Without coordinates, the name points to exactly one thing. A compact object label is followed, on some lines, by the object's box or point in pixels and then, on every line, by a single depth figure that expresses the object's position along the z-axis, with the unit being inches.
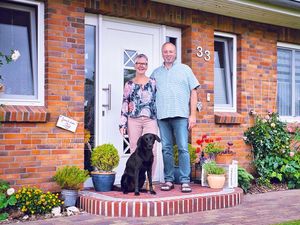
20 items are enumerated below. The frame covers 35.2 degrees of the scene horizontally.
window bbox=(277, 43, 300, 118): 363.3
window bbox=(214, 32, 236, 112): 327.6
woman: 244.1
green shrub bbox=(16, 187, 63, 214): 213.8
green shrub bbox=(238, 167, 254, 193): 286.2
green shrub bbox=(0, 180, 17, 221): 208.6
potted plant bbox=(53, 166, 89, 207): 227.6
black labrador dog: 225.6
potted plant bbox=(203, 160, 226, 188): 259.4
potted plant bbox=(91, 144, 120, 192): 236.9
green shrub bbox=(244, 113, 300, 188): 317.1
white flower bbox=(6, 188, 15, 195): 213.3
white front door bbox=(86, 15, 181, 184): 266.1
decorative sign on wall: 239.0
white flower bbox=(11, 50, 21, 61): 216.5
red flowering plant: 277.3
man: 243.0
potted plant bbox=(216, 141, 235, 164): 274.8
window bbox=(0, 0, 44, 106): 234.2
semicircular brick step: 211.8
